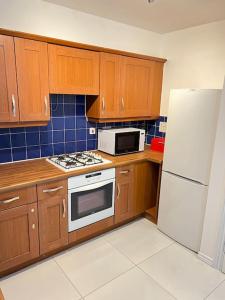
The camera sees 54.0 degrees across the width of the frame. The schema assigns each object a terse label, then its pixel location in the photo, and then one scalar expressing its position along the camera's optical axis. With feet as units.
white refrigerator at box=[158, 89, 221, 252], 6.82
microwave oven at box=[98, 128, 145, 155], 8.91
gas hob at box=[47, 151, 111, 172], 7.38
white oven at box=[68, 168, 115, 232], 7.26
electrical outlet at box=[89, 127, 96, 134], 9.39
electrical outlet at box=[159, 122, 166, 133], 10.49
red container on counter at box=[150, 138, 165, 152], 9.98
